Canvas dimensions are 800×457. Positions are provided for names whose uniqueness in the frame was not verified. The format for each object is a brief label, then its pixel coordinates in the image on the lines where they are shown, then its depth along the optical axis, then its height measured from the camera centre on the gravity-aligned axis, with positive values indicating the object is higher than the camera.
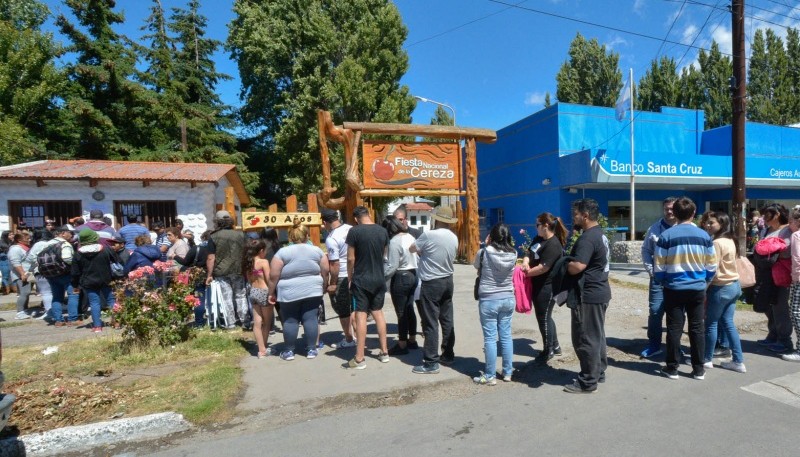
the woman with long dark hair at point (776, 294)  5.21 -1.00
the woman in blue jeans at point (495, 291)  4.38 -0.75
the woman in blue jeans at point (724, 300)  4.74 -0.97
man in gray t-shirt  4.79 -0.74
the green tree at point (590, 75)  31.33 +10.08
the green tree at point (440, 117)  37.58 +8.75
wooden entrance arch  8.55 +1.12
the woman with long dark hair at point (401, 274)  5.23 -0.66
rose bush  5.52 -1.07
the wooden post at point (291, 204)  7.94 +0.32
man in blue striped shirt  4.27 -0.61
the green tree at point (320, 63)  21.30 +8.04
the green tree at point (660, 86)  30.44 +8.93
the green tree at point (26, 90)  18.08 +6.36
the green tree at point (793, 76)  30.28 +9.30
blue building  16.72 +2.01
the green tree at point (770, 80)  29.97 +8.98
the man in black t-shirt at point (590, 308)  4.14 -0.90
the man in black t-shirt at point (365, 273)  5.01 -0.62
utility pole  9.27 +2.11
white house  12.84 +1.08
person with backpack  7.20 -0.69
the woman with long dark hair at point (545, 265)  4.75 -0.55
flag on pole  16.38 +4.21
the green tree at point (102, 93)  22.39 +7.11
